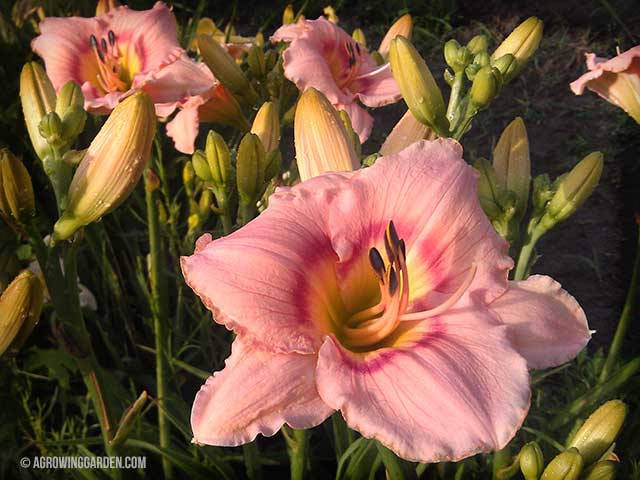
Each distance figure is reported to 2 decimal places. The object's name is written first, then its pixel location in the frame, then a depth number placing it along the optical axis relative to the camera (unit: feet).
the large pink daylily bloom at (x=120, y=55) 3.29
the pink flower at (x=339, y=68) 3.22
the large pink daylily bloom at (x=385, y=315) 1.79
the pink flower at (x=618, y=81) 3.15
